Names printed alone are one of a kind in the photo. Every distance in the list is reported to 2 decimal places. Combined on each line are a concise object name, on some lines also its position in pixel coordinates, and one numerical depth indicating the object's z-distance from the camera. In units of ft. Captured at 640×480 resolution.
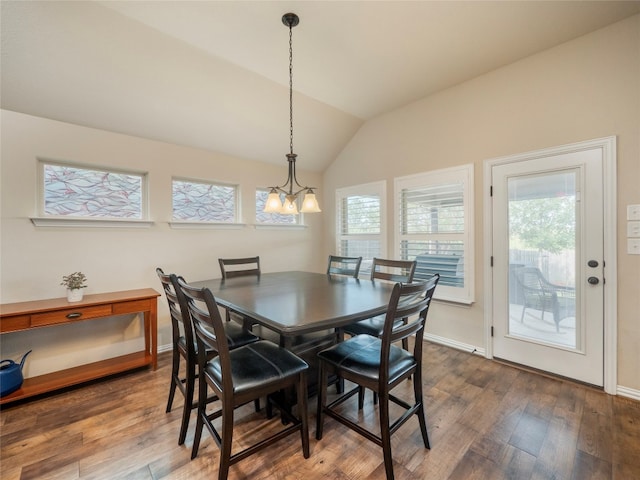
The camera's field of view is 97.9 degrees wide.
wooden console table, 6.71
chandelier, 6.79
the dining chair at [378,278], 7.45
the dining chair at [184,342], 5.42
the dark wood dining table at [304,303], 4.62
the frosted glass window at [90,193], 8.22
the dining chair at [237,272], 8.54
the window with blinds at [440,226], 9.70
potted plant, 7.54
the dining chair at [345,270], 9.39
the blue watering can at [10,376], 6.52
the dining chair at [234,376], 4.33
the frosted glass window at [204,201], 10.64
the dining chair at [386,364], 4.55
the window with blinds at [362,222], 12.38
